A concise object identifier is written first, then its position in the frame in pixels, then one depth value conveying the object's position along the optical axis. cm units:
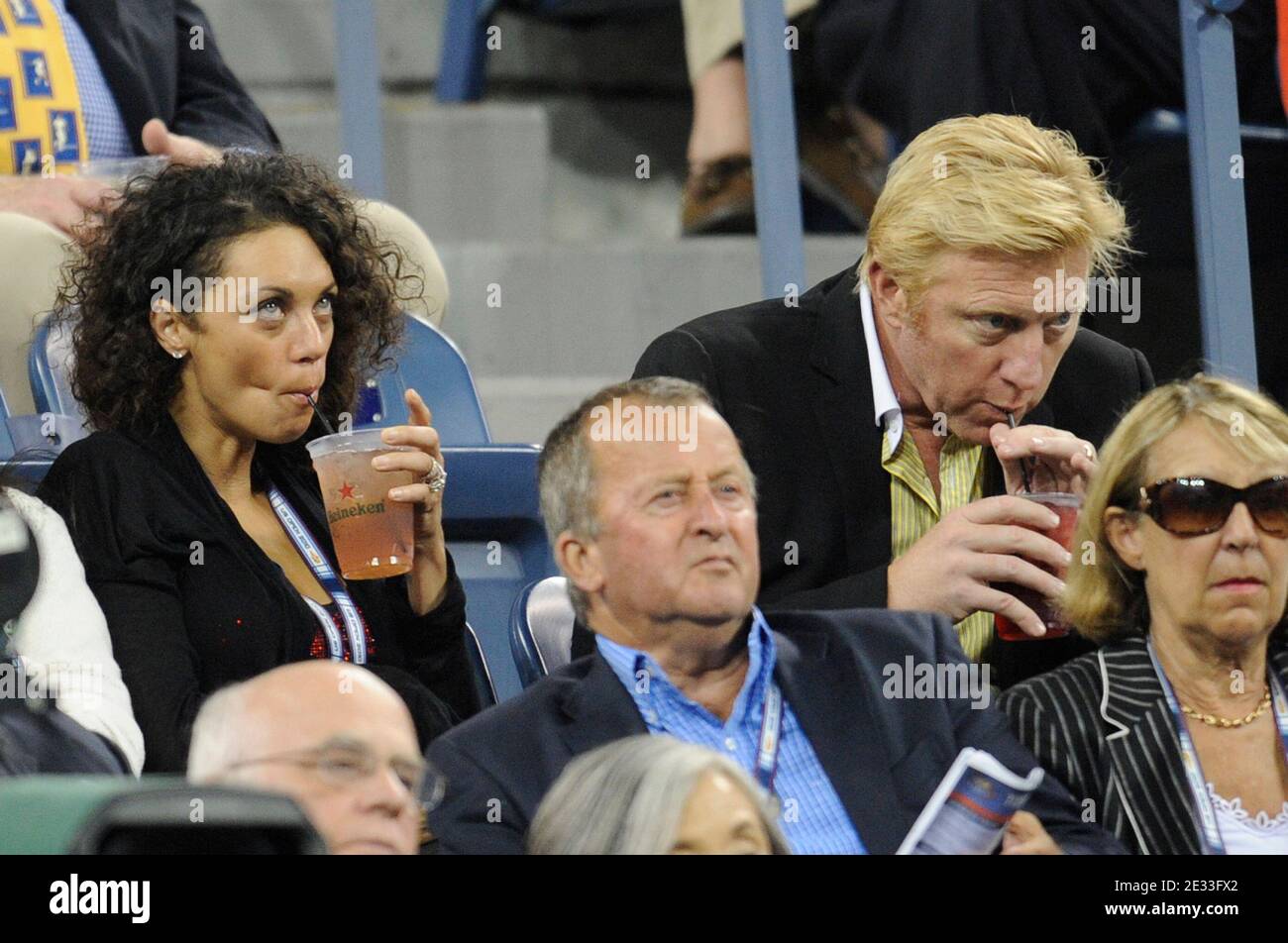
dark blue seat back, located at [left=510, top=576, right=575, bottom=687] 477
